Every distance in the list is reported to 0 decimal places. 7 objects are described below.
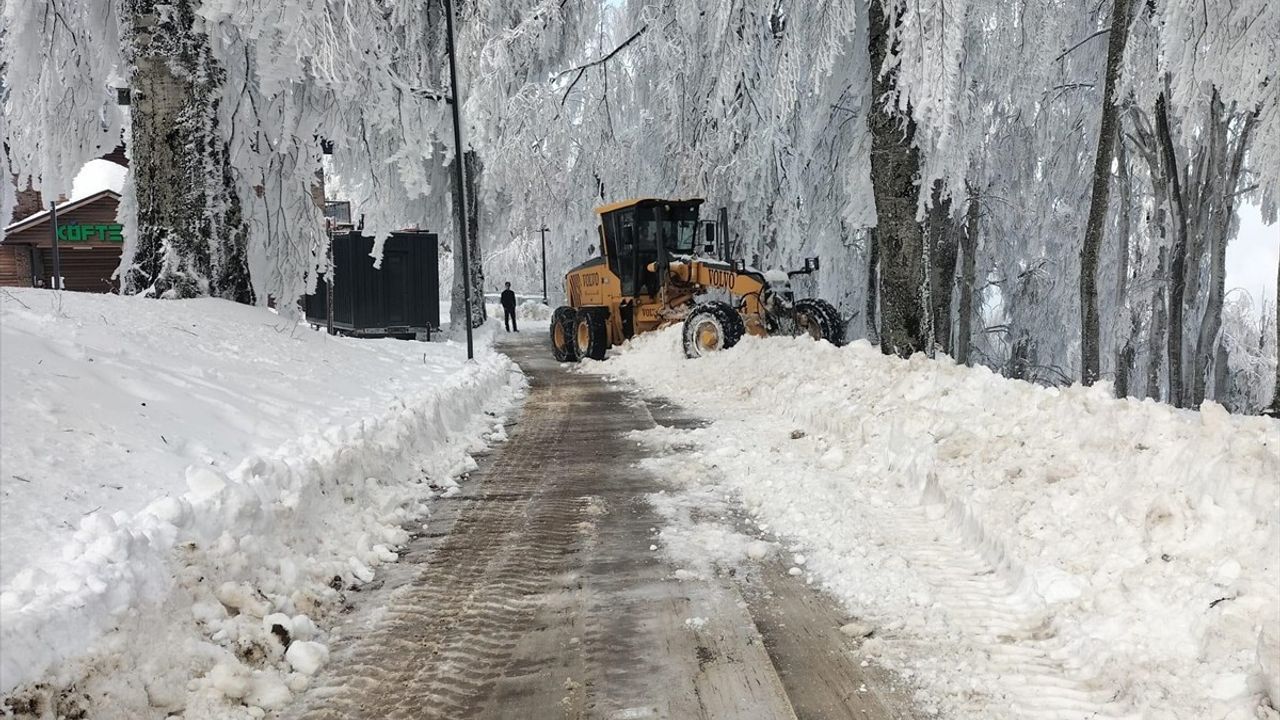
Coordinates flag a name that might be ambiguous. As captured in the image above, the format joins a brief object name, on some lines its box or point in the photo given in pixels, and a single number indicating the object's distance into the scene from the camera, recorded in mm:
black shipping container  18703
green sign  23281
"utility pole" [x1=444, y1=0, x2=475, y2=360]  12891
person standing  29512
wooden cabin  23094
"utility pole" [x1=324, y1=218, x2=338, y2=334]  17131
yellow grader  13711
